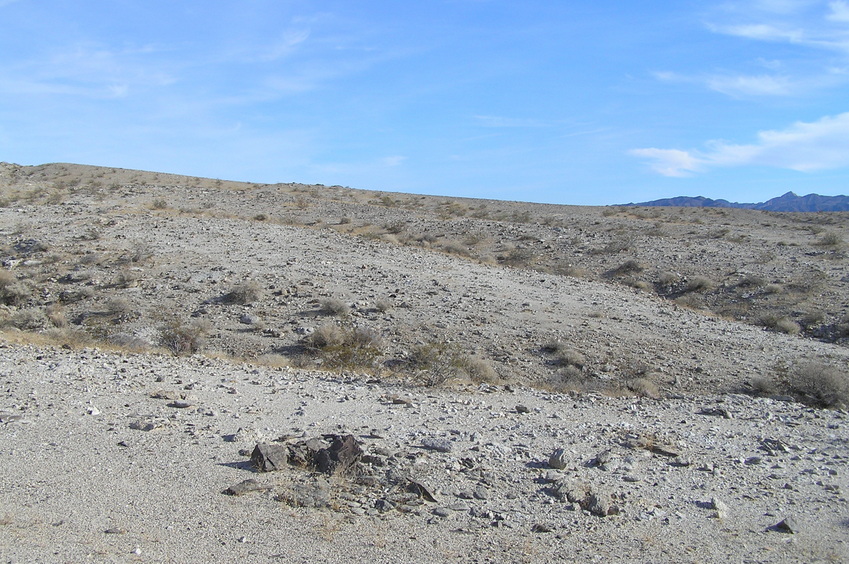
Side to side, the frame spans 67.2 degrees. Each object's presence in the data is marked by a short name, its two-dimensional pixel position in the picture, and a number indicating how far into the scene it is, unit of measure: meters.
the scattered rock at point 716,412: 9.76
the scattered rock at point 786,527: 5.85
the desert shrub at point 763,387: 11.96
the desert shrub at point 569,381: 11.93
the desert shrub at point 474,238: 27.30
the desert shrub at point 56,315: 14.38
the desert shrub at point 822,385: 11.19
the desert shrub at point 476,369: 11.80
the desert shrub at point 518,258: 24.79
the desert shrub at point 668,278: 22.47
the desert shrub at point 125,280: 16.73
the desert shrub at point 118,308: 14.95
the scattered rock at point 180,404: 8.39
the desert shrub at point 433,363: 10.98
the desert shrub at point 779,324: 17.64
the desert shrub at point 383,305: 15.66
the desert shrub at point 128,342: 12.90
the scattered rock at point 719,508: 6.06
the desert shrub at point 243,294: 15.87
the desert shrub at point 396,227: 28.42
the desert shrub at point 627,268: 23.91
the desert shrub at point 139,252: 18.66
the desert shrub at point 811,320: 18.11
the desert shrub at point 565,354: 13.27
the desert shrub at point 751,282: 21.30
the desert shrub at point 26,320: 13.98
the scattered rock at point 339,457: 6.41
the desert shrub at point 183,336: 12.85
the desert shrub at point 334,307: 15.30
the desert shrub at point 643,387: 11.73
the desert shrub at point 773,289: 20.67
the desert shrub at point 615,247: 26.30
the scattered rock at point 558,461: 6.94
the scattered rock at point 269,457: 6.42
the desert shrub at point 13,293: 15.66
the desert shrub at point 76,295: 15.91
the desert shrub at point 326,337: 13.23
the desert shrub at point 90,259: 18.34
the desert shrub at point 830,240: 27.40
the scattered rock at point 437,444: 7.29
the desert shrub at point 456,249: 25.00
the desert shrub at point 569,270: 23.78
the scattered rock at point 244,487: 5.90
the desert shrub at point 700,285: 21.73
